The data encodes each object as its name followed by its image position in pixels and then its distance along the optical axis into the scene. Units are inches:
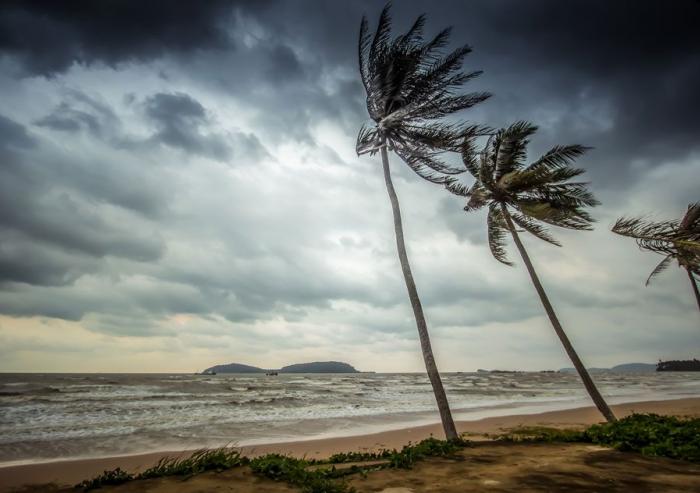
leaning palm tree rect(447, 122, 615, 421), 461.7
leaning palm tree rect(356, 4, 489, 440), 421.4
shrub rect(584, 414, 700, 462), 234.2
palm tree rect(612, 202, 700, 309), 262.6
